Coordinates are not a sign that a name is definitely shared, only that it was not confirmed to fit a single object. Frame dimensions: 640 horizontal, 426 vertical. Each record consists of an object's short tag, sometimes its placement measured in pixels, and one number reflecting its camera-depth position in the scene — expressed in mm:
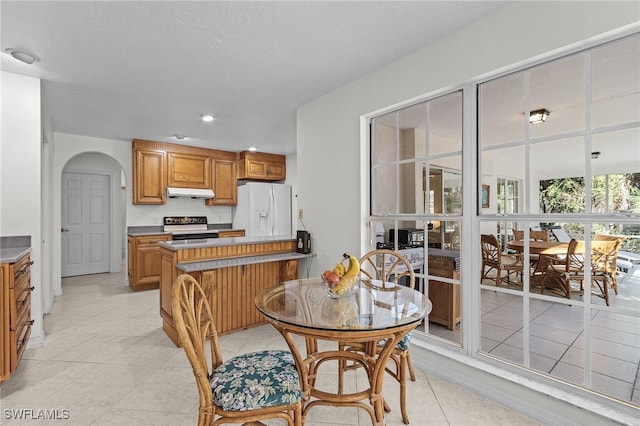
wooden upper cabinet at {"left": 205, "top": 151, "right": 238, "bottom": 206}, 5891
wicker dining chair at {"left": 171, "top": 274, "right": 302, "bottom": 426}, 1302
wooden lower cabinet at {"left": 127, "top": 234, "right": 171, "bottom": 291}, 4785
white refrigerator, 5688
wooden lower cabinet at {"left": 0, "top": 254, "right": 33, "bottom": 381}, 2053
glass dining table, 1383
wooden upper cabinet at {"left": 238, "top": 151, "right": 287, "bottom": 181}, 5984
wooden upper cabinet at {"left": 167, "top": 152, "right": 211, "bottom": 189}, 5367
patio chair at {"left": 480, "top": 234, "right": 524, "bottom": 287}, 3188
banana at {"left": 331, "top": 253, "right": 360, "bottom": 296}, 1790
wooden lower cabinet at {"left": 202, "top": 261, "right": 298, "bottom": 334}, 3086
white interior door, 5926
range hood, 5238
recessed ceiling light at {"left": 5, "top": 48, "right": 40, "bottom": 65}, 2330
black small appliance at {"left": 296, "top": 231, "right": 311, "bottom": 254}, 3459
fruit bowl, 1783
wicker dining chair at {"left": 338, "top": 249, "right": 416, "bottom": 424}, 1824
